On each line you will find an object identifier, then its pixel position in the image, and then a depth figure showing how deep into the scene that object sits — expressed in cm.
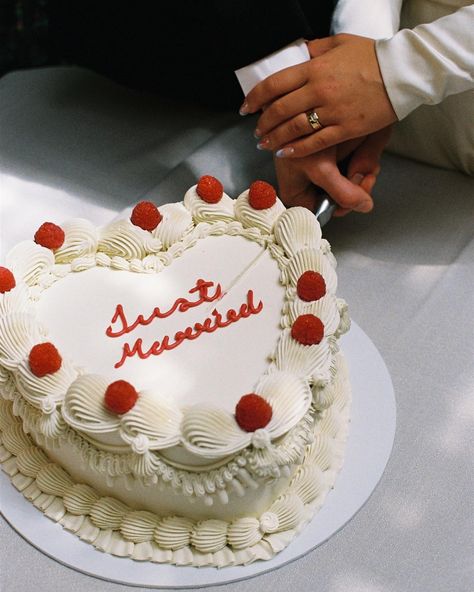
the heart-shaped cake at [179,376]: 111
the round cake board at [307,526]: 121
